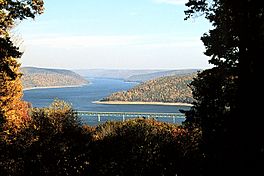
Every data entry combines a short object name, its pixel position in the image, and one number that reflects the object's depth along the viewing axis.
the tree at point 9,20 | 16.52
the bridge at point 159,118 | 184.25
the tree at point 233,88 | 14.19
